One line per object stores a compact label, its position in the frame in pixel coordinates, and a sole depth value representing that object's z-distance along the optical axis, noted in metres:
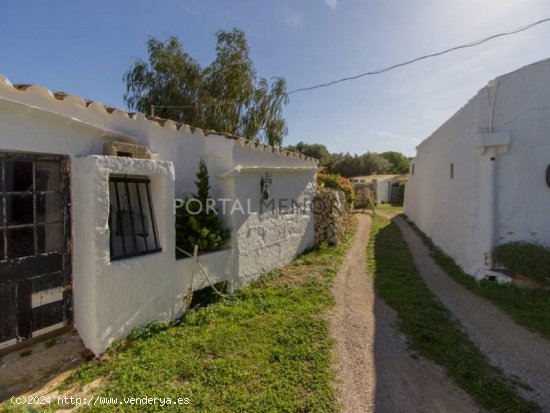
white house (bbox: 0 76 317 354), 3.59
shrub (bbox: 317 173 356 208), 14.09
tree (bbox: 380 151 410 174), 47.81
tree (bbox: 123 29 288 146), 16.11
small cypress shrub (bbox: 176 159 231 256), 5.32
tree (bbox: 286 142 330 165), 43.72
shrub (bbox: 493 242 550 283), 6.06
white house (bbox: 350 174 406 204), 30.41
